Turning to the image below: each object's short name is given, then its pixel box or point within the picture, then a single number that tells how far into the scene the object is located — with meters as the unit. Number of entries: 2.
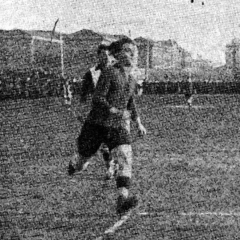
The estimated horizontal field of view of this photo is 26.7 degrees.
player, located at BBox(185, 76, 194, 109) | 22.37
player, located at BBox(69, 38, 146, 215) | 5.28
